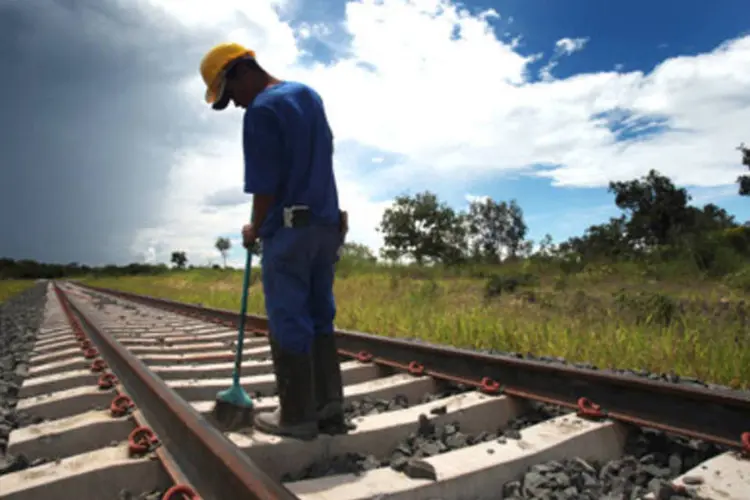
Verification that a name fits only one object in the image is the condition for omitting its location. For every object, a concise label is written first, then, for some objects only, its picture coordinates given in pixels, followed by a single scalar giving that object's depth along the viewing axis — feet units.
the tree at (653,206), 128.20
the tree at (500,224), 354.33
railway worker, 7.65
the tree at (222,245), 378.53
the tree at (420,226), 200.95
